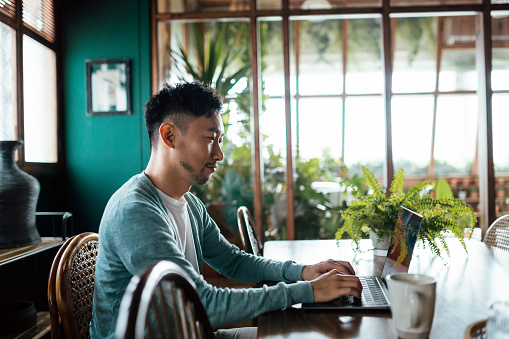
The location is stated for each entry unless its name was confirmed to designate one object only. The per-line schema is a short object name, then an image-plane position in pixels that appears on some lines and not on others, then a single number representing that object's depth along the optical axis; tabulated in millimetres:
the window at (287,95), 3383
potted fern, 1504
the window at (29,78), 2578
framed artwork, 3328
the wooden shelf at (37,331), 2035
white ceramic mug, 782
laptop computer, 1026
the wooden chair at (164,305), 608
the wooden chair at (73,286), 1087
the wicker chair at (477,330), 674
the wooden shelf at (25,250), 1884
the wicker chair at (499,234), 1837
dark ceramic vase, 2055
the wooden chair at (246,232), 1782
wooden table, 894
